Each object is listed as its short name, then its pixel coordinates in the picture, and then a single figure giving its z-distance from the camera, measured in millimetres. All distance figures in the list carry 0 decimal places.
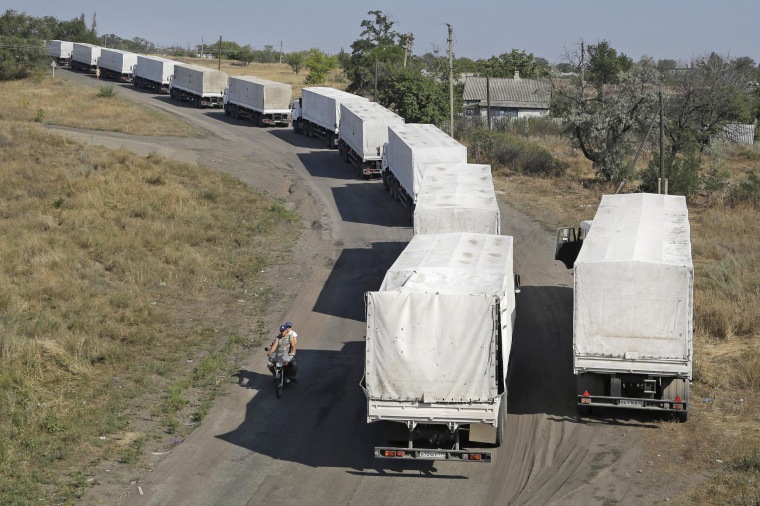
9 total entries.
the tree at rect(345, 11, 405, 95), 69562
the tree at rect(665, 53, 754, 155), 45031
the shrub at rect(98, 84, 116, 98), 64562
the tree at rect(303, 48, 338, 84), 89750
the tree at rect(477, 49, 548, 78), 94500
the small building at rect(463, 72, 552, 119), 74438
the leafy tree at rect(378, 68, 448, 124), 55875
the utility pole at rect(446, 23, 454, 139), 45962
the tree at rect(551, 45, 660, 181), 40750
